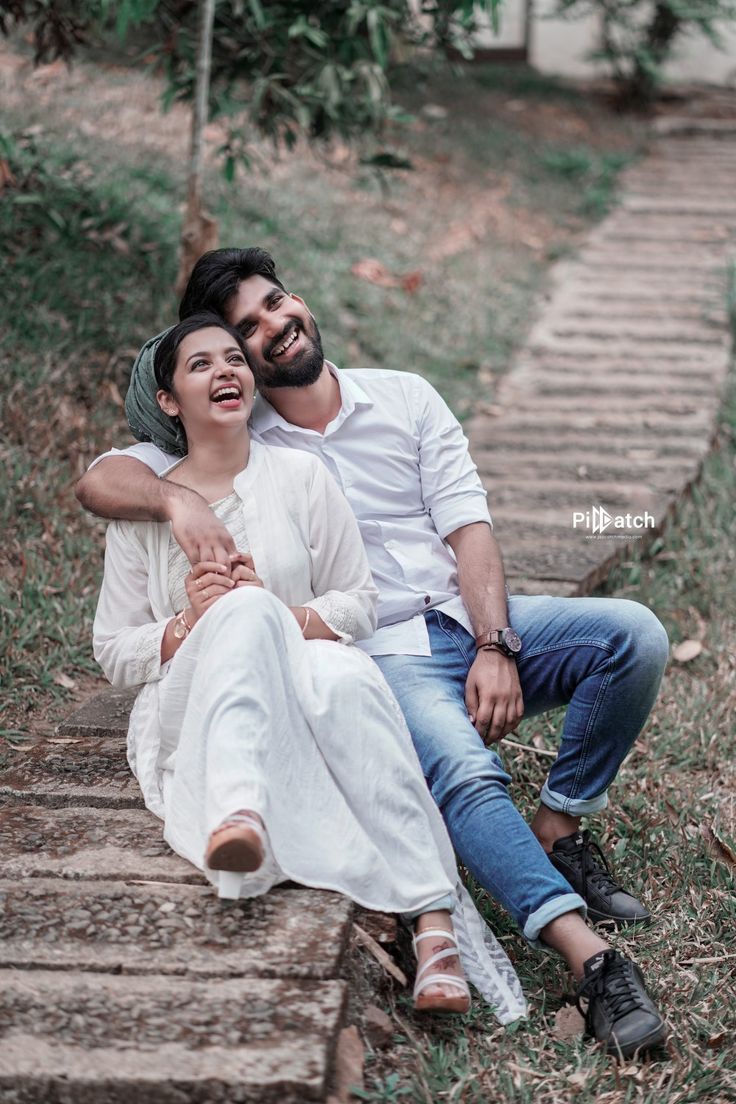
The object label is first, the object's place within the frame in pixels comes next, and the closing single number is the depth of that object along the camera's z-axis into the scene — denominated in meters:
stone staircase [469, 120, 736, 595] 4.62
